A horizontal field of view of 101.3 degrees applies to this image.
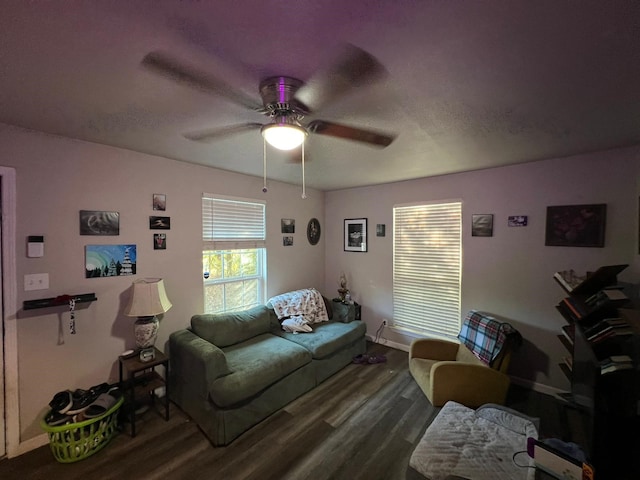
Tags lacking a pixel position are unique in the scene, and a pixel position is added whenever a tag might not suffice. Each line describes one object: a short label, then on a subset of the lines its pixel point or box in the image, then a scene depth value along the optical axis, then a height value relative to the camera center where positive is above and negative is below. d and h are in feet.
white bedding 5.04 -4.45
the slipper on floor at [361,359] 11.25 -5.24
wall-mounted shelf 6.49 -1.63
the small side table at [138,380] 7.17 -4.23
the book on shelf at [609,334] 5.45 -2.02
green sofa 7.02 -3.96
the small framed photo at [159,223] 8.65 +0.50
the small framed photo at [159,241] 8.73 -0.10
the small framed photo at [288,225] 12.94 +0.65
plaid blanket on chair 8.16 -3.20
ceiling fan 3.89 +2.59
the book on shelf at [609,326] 5.53 -1.89
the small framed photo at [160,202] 8.72 +1.22
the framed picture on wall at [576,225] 8.12 +0.42
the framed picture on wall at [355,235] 13.82 +0.17
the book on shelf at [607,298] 5.81 -1.36
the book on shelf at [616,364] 5.06 -2.46
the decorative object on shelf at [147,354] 7.64 -3.43
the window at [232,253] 10.25 -0.65
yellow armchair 7.81 -4.43
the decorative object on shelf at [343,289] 13.43 -2.67
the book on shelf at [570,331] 7.47 -2.77
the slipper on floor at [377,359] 11.29 -5.24
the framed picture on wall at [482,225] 10.16 +0.53
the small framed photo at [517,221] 9.41 +0.64
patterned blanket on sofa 11.46 -3.06
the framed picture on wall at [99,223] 7.33 +0.44
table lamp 7.55 -2.07
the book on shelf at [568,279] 7.57 -1.21
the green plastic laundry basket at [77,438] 6.18 -4.83
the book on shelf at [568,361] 7.64 -3.71
